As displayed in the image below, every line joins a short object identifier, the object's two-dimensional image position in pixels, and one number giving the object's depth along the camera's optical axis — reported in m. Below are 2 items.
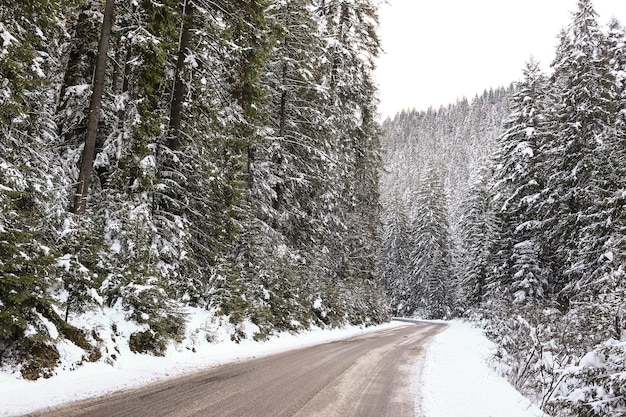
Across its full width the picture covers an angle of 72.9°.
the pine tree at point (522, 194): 23.83
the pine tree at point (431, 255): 51.88
